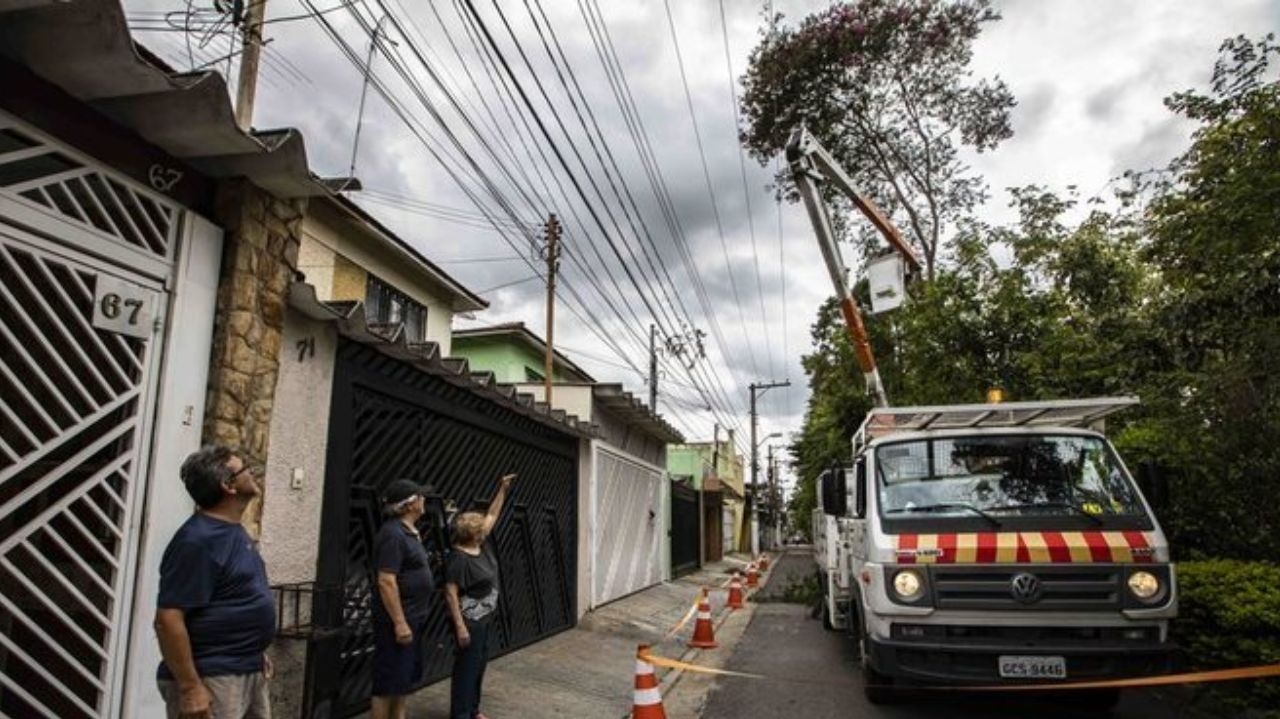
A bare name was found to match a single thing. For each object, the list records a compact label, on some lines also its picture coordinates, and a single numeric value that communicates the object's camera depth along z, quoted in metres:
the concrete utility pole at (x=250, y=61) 6.64
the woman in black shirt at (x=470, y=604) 5.25
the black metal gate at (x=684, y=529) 20.78
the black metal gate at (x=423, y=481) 5.64
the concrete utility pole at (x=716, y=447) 37.18
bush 5.49
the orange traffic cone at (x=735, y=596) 14.28
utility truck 5.36
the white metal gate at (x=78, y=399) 3.50
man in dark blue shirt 2.81
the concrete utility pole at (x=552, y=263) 17.64
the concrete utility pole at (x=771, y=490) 63.94
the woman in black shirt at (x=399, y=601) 4.61
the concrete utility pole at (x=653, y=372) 26.06
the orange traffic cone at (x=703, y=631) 10.09
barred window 14.90
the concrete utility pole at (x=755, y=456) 38.16
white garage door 12.83
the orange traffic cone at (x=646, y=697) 4.95
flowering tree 15.45
